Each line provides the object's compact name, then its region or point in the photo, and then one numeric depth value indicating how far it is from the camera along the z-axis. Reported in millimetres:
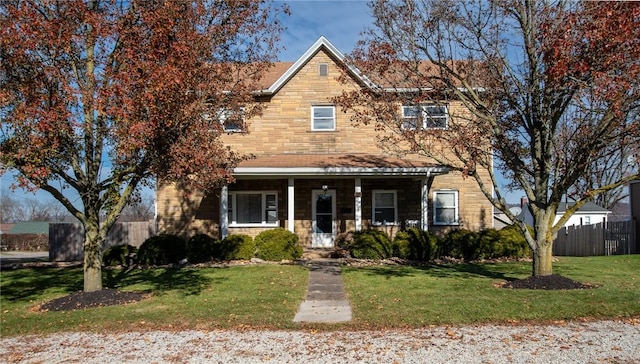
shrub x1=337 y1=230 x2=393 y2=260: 16234
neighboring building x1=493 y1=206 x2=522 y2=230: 34156
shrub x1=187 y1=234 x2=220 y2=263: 16516
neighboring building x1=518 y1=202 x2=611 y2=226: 35688
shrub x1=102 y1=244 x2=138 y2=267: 16656
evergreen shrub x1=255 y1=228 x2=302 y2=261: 16328
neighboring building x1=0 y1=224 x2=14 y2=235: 44219
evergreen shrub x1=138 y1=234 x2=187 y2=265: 16484
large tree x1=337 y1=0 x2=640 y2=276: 9477
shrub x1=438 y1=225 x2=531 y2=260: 16672
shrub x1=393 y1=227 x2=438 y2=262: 16297
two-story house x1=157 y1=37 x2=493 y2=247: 19172
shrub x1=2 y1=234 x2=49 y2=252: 35281
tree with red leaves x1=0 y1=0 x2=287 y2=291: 8805
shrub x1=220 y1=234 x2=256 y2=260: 16422
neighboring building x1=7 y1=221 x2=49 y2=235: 41672
